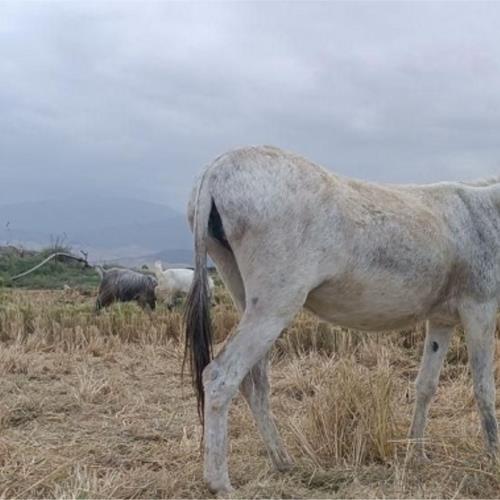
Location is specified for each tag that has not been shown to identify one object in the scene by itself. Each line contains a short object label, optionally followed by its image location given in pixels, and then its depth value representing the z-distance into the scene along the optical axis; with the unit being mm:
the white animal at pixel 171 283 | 20984
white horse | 4254
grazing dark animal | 17969
